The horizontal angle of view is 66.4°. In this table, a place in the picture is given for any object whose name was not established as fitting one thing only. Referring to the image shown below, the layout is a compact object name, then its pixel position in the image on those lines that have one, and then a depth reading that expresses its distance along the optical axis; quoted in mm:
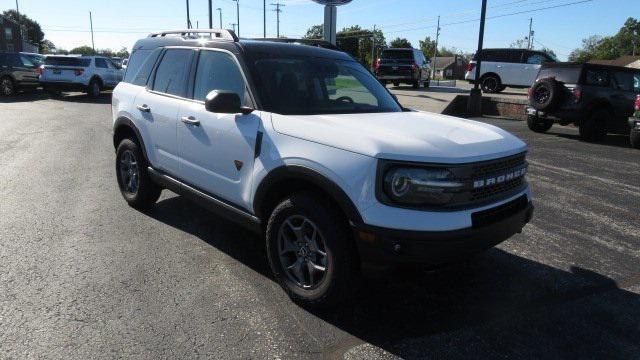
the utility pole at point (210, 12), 33375
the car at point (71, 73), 19328
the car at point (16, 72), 20000
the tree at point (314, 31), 126012
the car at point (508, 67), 22250
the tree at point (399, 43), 107062
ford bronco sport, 2826
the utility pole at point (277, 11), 94725
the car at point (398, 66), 23344
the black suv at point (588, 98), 11430
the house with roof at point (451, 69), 94125
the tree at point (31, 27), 118625
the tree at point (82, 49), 145312
